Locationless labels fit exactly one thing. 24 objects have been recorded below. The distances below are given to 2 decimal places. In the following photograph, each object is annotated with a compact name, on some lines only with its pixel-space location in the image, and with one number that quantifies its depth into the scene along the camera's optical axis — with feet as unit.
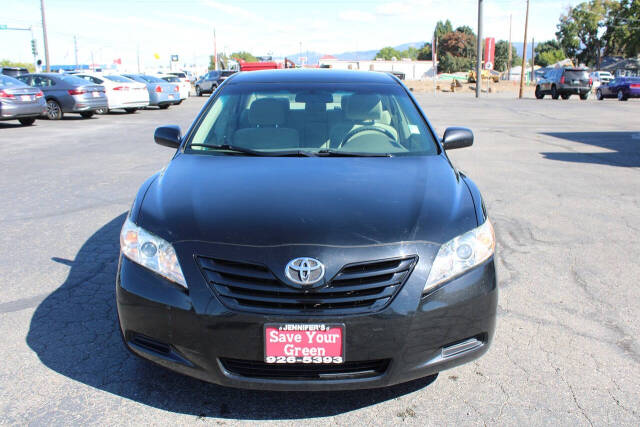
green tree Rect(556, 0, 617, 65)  294.05
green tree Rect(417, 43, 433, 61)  477.94
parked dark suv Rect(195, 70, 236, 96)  127.24
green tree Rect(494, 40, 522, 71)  439.63
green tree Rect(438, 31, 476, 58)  409.90
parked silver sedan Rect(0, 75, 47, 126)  51.79
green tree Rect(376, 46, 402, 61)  624.67
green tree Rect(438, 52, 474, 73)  395.14
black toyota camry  7.98
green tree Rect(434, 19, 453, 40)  457.43
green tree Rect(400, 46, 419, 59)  615.57
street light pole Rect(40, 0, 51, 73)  121.29
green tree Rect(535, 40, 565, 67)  420.36
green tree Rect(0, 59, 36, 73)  260.95
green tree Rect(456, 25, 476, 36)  435.94
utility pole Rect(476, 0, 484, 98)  131.23
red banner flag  152.46
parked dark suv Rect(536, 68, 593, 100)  113.26
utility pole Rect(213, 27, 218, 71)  233.08
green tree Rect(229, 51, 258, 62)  529.20
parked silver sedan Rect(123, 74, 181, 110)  79.00
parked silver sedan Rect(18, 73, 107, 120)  62.44
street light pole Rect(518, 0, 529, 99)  140.97
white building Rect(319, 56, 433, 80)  356.38
